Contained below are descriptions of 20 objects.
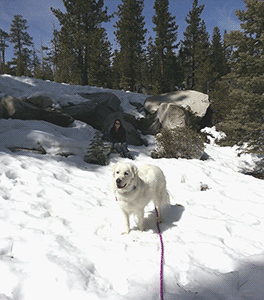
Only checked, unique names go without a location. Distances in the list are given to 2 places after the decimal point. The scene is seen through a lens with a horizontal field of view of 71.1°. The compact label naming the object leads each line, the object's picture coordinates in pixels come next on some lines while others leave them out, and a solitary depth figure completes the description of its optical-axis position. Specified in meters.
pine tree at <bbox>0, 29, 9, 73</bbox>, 35.88
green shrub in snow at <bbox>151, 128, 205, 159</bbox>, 7.81
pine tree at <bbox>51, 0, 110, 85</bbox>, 17.61
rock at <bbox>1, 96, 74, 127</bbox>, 7.48
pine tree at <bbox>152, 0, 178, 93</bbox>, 22.23
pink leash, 1.78
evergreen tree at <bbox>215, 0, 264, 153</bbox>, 7.39
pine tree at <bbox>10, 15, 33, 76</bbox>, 37.12
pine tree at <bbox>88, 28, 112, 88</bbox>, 17.22
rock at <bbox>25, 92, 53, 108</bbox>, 8.62
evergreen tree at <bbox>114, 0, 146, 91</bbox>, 20.41
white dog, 2.69
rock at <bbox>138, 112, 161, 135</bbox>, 11.11
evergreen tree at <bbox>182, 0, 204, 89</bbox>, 26.95
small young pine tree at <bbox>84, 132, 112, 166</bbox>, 6.44
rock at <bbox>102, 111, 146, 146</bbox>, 9.38
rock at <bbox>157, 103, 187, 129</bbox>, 10.70
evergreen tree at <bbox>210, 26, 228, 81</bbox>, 31.94
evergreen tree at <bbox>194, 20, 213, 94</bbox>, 22.52
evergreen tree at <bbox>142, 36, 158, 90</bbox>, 27.32
